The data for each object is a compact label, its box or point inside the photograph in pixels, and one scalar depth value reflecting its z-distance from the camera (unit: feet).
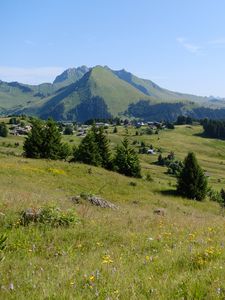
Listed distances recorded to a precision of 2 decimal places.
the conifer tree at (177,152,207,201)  181.37
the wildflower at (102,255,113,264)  21.23
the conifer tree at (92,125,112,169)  212.02
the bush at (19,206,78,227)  33.76
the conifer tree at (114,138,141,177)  203.00
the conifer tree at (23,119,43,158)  193.73
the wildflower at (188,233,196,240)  31.08
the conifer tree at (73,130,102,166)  203.31
